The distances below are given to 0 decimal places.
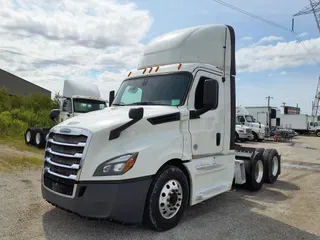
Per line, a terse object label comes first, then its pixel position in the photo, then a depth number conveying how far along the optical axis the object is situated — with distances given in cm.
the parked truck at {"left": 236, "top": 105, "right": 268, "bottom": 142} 1996
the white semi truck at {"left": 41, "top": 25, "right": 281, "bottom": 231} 327
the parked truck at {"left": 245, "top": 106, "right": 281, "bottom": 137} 2579
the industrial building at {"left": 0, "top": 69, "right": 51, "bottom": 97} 4209
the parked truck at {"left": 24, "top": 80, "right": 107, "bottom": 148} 1106
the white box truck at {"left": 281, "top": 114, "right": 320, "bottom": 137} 3662
